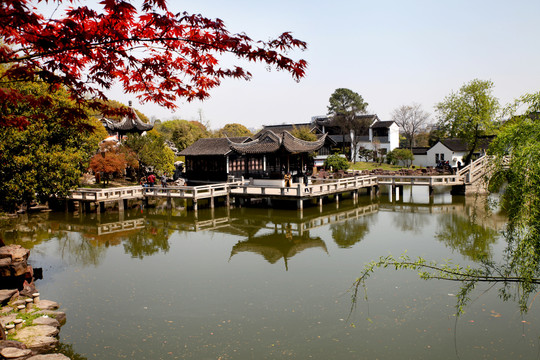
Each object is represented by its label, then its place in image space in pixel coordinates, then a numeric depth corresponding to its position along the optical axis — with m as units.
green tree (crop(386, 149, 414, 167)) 42.59
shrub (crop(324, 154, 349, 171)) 35.50
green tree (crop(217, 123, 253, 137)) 59.64
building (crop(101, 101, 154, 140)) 37.69
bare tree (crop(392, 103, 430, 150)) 57.66
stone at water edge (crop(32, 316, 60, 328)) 7.86
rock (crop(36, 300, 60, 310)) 8.64
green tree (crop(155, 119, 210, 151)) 41.94
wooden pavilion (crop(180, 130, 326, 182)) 26.27
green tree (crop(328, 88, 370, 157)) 47.47
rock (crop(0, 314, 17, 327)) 7.47
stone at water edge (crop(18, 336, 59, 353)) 7.02
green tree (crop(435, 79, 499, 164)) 32.56
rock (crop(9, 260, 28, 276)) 9.21
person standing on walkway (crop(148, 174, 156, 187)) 25.22
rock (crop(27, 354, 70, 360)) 6.46
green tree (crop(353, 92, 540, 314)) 5.29
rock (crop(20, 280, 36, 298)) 9.33
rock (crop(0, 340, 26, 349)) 6.53
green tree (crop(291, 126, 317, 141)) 39.03
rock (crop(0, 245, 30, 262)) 9.38
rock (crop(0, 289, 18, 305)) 8.44
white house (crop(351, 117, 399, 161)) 49.44
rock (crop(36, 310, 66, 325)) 8.23
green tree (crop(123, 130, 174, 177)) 30.56
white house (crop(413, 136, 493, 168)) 42.47
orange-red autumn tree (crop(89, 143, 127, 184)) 26.22
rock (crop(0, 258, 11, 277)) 9.15
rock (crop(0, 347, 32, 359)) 6.34
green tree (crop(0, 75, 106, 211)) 14.15
